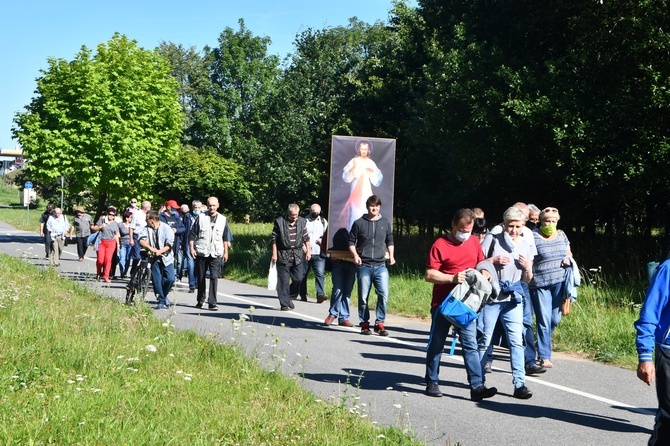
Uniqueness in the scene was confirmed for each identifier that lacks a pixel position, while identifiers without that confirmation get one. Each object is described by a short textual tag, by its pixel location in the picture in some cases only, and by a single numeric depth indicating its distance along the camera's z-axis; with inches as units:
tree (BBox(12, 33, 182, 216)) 1753.2
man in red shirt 330.0
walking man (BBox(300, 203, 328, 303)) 718.5
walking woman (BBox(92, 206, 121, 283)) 836.6
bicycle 599.8
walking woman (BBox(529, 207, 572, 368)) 407.5
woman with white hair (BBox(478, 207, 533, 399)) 337.4
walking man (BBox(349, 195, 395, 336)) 502.6
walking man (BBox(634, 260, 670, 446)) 208.4
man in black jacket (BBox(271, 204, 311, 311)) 627.5
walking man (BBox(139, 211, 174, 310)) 597.0
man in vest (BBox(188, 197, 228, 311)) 610.2
